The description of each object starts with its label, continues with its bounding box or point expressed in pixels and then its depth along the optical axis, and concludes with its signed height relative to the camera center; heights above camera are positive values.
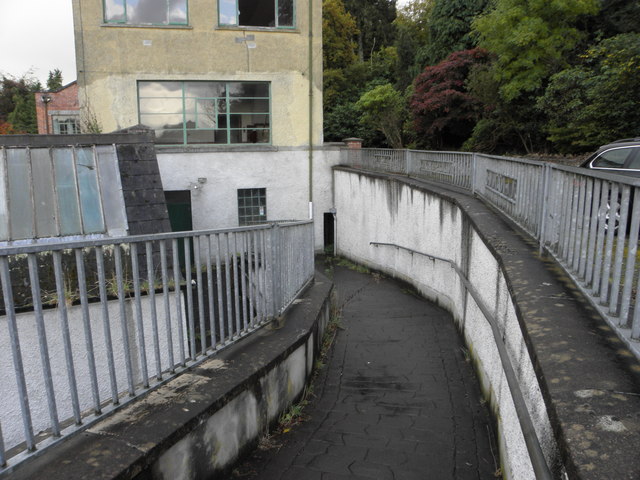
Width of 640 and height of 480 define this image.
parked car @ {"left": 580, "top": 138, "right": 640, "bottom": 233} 7.81 -0.20
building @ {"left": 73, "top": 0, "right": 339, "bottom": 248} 15.21 +1.75
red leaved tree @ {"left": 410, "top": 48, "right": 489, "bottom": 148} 22.62 +2.18
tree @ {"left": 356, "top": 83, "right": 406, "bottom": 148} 24.62 +1.80
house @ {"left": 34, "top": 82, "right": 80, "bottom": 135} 31.27 +2.52
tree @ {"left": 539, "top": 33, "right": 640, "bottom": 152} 13.04 +1.33
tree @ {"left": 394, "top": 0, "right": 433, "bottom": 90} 32.05 +7.64
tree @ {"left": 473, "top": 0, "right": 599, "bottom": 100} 16.09 +3.55
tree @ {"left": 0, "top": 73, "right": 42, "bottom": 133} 39.09 +3.90
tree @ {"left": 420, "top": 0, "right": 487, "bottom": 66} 25.69 +6.21
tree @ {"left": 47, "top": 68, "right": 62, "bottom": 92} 62.00 +8.64
